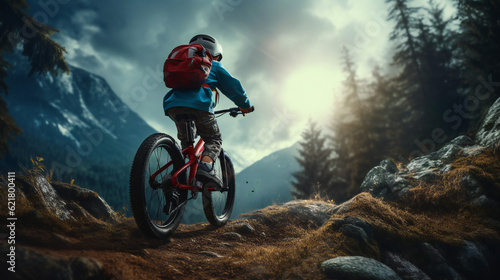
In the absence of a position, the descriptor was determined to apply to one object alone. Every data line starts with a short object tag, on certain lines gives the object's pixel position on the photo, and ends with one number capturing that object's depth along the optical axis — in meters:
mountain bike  2.54
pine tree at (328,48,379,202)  17.42
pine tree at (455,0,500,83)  10.07
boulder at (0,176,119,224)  2.91
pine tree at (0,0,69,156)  7.97
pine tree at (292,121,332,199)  20.19
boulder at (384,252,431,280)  2.77
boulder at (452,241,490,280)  3.13
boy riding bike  3.11
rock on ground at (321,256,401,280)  2.22
